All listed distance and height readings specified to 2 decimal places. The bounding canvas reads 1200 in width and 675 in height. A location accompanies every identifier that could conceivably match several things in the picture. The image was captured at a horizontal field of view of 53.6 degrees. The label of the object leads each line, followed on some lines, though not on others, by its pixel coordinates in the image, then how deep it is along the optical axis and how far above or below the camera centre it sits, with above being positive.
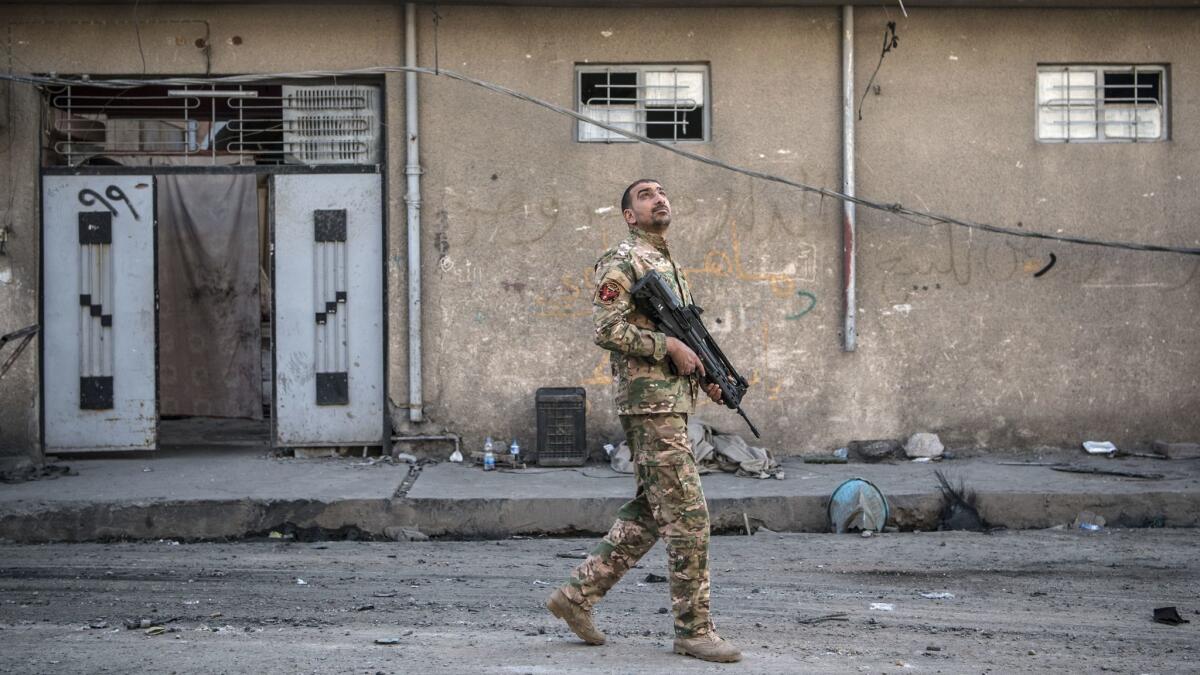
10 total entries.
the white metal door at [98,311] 9.20 +0.30
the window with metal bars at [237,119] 9.26 +1.81
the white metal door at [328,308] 9.27 +0.30
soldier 4.68 -0.46
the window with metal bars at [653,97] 9.35 +1.95
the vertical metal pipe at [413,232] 9.05 +0.87
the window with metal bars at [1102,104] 9.51 +1.89
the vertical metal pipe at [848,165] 9.19 +1.37
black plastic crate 8.98 -0.65
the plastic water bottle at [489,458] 8.88 -0.84
